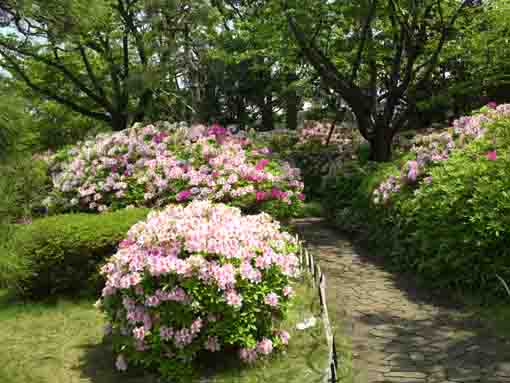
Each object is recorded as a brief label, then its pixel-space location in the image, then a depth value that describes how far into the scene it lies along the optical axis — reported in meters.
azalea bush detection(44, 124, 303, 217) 8.34
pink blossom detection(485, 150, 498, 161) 6.94
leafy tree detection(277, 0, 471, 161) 12.17
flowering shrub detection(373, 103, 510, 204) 8.66
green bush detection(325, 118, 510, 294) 5.89
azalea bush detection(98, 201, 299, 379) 4.18
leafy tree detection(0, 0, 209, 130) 17.12
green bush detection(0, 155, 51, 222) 3.88
